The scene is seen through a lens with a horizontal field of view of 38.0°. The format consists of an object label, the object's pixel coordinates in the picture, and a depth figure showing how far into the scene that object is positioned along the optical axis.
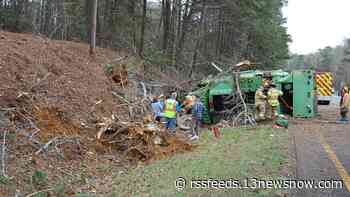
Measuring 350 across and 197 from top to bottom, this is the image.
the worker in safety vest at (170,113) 15.51
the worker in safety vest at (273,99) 17.08
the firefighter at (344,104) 17.73
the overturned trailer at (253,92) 18.08
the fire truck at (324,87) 24.48
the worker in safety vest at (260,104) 17.23
